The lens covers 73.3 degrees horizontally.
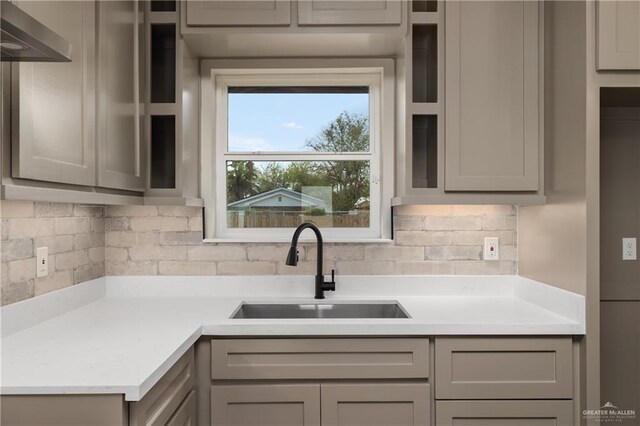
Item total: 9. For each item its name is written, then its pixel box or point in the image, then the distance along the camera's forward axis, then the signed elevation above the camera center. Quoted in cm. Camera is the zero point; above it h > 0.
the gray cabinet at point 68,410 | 108 -50
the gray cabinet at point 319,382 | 166 -66
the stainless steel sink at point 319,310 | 213 -48
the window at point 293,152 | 234 +33
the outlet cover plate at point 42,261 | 170 -19
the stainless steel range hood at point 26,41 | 90 +40
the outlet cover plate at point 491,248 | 224 -18
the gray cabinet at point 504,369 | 168 -61
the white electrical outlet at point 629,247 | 198 -16
